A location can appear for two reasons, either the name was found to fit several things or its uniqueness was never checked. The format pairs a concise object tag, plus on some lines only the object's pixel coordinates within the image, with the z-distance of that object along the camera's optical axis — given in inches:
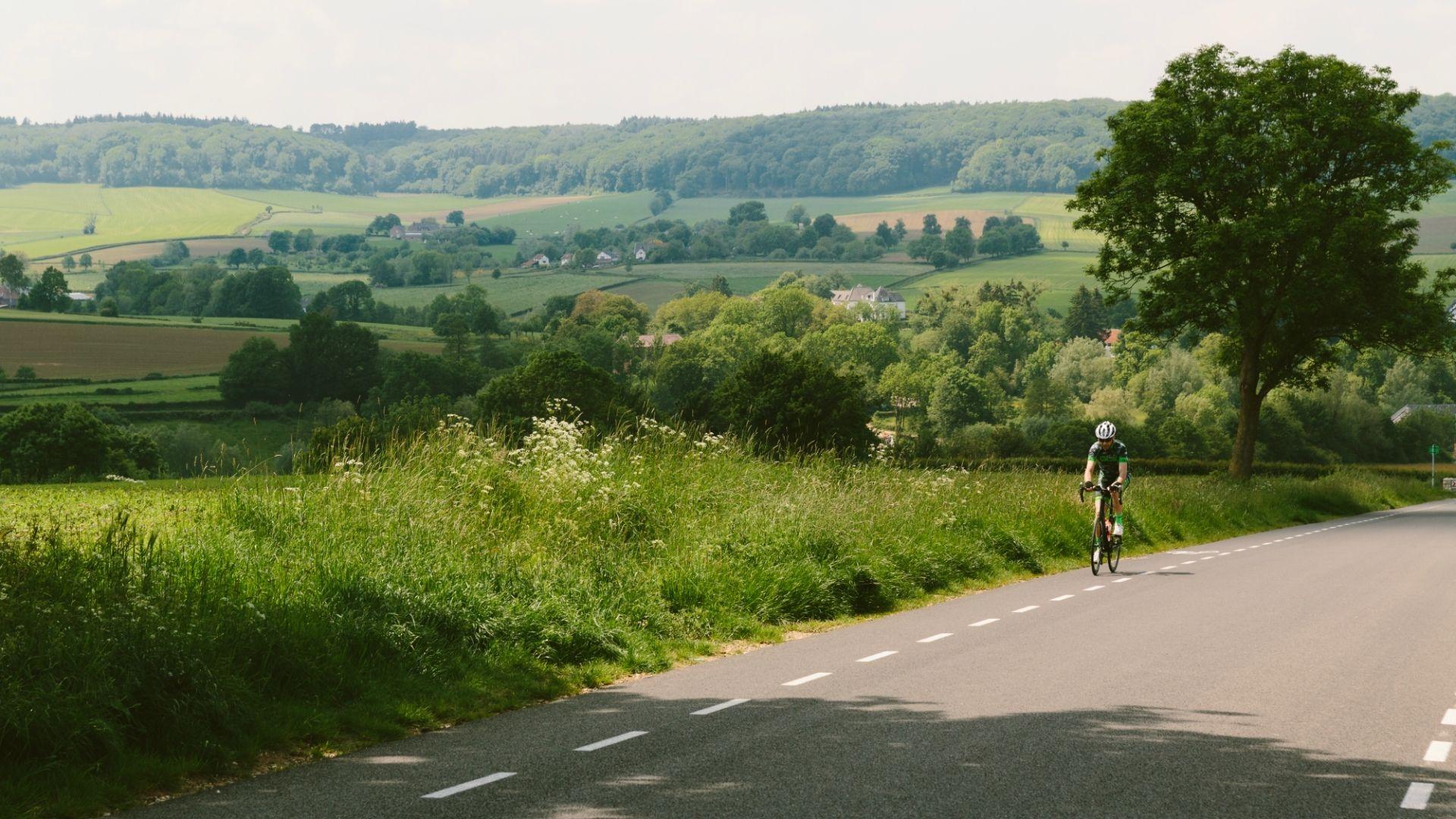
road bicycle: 759.1
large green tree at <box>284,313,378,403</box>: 4626.0
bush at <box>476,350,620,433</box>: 3245.6
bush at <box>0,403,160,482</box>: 2906.0
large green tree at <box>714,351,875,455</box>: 2982.3
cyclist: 777.6
